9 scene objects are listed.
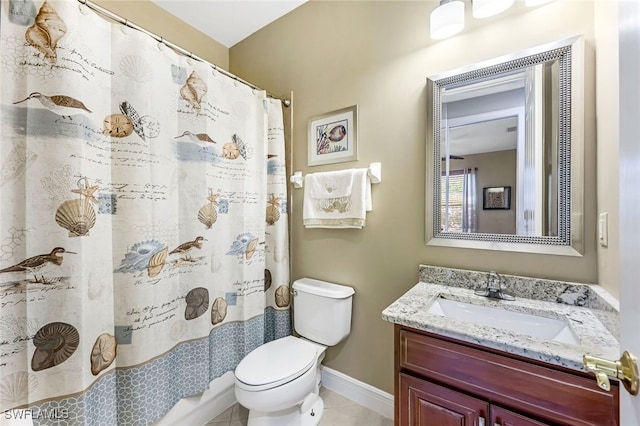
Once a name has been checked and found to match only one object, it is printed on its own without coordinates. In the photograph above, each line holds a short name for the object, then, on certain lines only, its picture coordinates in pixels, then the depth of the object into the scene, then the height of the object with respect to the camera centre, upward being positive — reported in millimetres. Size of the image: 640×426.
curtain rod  1040 +839
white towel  1528 +73
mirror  1065 +260
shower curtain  911 -33
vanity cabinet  698 -553
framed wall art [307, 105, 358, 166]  1622 +485
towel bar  1504 +223
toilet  1220 -797
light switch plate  921 -80
